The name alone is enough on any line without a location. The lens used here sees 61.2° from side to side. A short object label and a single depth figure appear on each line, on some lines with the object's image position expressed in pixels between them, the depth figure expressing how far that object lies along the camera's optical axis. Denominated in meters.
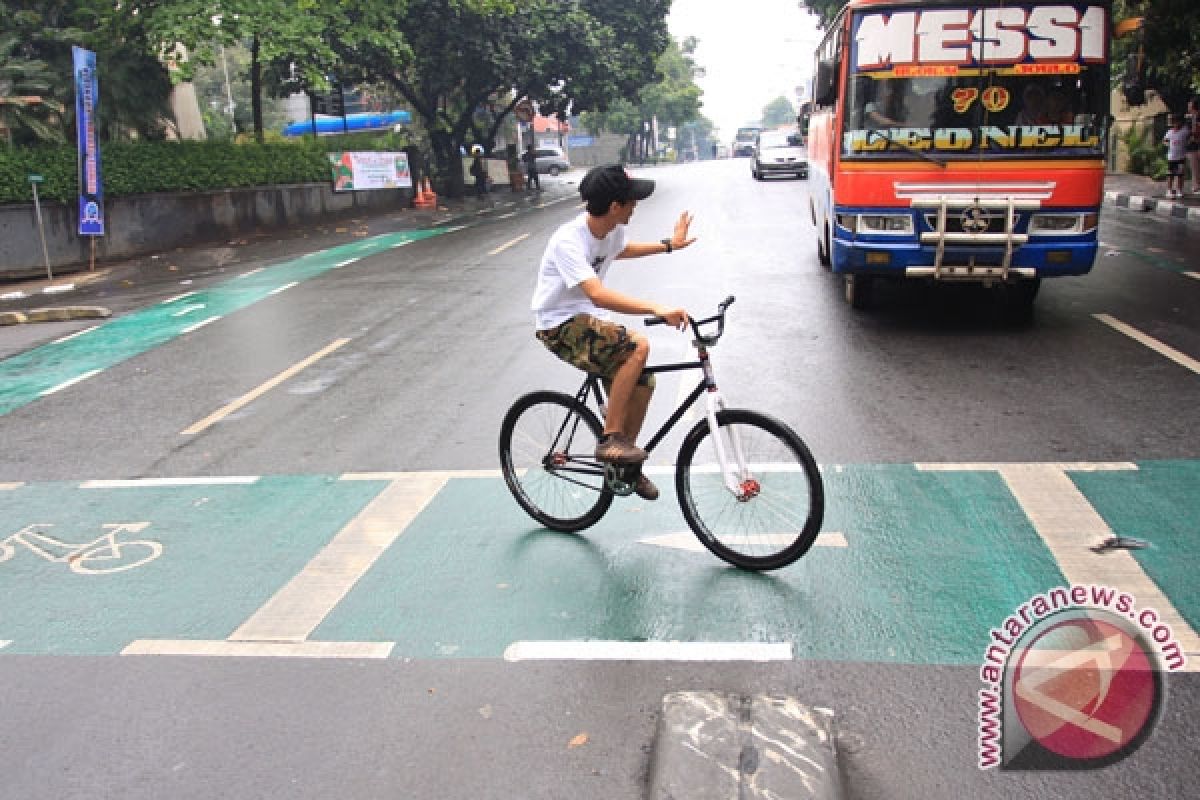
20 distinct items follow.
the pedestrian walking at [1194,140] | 19.73
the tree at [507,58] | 28.77
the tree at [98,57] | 18.81
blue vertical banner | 16.92
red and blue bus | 8.59
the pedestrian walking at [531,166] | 38.41
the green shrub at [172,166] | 17.41
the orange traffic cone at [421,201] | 29.58
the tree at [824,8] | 29.29
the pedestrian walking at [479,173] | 34.91
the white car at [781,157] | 31.70
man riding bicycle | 4.45
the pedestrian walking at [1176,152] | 19.25
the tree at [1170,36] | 11.42
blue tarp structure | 49.69
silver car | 54.78
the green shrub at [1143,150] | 26.09
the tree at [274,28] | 18.30
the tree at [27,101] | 17.77
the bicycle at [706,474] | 4.29
